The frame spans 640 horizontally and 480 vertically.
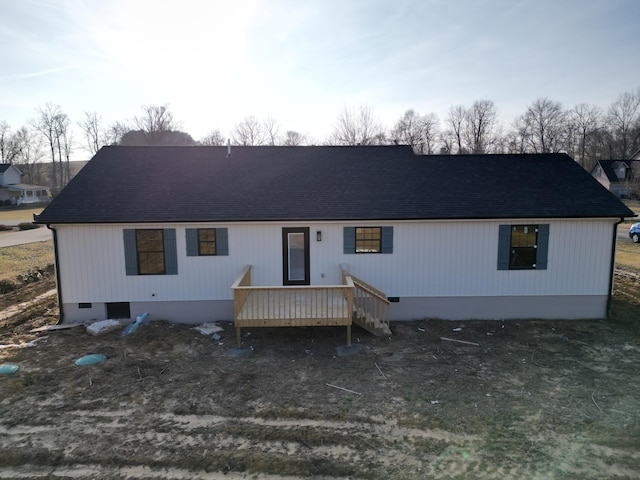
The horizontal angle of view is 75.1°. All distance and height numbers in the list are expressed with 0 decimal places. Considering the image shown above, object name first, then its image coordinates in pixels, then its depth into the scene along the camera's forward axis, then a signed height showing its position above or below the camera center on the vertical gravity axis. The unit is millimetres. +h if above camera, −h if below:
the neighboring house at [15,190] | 57375 +1203
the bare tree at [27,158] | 70688 +6958
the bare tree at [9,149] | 70750 +8428
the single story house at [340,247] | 10953 -1326
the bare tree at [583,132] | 57938 +8953
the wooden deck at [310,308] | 9469 -2641
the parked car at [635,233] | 24453 -2189
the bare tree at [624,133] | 59844 +9124
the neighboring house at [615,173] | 47500 +2789
